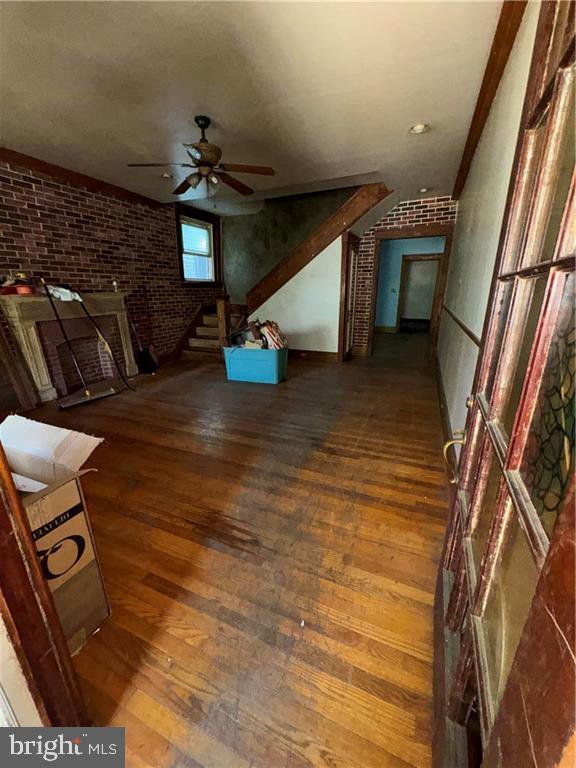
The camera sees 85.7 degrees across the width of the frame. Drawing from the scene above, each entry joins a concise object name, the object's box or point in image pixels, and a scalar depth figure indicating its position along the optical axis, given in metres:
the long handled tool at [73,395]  3.38
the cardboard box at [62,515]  0.99
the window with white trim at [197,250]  5.76
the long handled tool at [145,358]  4.63
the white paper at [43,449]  1.08
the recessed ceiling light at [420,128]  2.64
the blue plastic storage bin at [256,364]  3.87
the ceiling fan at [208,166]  2.62
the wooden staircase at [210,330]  4.70
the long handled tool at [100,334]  3.78
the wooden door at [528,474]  0.35
